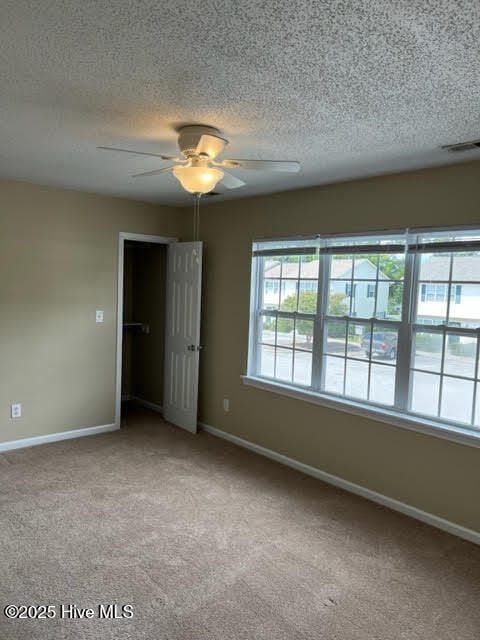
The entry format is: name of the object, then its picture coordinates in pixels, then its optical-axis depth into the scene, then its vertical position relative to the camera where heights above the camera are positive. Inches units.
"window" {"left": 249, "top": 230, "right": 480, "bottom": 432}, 123.6 -6.0
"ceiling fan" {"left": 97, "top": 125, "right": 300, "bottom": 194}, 94.8 +27.4
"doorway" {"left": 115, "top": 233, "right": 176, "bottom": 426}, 225.0 -16.0
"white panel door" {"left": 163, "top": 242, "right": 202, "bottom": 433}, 194.2 -17.1
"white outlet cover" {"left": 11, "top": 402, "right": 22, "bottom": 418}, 171.8 -45.7
